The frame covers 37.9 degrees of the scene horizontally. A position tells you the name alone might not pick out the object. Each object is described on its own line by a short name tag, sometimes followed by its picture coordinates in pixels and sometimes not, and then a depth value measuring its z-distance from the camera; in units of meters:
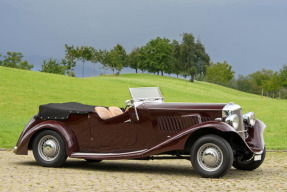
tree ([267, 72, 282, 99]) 77.56
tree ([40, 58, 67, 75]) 92.06
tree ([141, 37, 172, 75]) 92.81
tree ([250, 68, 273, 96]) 78.94
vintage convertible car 7.25
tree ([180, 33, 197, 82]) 90.65
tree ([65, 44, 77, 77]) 82.20
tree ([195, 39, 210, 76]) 92.56
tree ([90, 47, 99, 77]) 91.04
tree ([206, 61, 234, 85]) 97.44
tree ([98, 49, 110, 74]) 93.25
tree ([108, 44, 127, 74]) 92.94
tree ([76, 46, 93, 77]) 81.94
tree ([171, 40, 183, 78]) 92.56
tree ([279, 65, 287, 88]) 77.94
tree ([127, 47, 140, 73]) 106.31
